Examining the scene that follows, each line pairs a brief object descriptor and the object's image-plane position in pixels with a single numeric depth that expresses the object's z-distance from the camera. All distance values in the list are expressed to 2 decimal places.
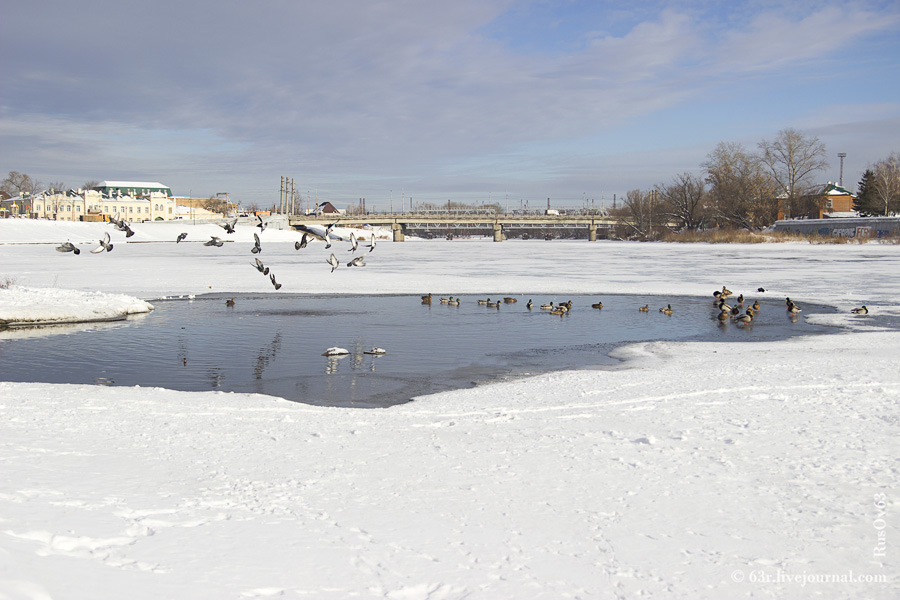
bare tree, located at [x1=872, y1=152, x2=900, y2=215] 89.38
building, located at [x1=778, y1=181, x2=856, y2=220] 106.31
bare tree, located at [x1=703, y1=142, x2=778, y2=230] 101.00
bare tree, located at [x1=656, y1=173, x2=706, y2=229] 110.56
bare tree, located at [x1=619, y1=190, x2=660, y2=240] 118.92
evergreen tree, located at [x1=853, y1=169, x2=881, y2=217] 93.34
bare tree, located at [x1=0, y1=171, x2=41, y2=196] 146.00
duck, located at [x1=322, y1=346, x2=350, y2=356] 15.62
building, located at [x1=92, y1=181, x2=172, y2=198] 180.25
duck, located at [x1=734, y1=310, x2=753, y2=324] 21.02
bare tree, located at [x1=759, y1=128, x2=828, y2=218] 104.62
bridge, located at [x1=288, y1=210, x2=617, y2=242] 130.62
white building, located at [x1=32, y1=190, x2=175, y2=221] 160.00
